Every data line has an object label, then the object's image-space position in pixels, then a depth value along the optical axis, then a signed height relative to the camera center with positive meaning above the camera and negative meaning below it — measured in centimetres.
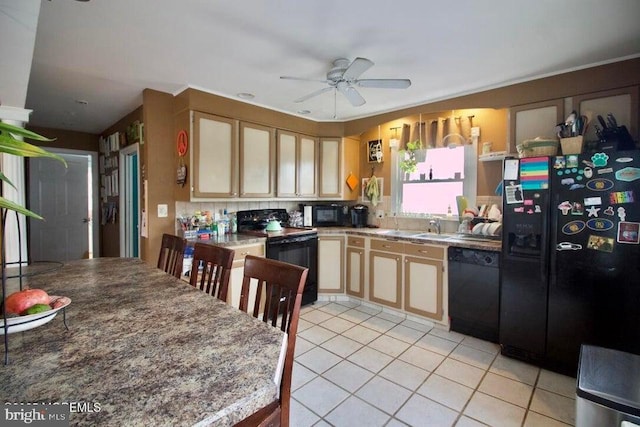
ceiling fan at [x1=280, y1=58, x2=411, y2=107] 216 +97
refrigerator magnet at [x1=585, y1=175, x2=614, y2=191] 211 +15
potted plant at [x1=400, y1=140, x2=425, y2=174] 381 +60
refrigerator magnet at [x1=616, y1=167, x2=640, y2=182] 202 +21
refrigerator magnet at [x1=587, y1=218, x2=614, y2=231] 211 -13
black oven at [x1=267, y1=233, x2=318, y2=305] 333 -55
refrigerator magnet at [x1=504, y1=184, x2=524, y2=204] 246 +10
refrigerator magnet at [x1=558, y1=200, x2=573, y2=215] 224 -1
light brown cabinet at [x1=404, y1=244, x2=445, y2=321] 306 -78
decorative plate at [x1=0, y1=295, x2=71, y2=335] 84 -33
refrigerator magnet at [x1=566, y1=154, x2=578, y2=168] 222 +33
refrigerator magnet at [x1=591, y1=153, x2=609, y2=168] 212 +32
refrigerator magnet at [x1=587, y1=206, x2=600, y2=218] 214 -4
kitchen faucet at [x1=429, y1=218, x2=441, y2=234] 354 -21
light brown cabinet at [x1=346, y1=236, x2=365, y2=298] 372 -76
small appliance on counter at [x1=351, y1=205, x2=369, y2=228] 421 -15
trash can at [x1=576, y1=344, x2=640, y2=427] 138 -91
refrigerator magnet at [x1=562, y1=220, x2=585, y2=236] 220 -16
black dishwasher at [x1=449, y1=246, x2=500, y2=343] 271 -81
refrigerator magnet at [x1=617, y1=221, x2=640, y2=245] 202 -18
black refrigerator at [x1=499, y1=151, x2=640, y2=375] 206 -38
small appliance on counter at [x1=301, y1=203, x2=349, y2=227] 425 -14
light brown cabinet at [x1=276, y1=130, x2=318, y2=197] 385 +53
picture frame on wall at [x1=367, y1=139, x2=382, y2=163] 421 +76
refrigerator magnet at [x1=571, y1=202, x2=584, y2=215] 220 -2
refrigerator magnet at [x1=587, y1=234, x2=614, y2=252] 210 -27
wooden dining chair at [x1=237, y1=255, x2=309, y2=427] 104 -38
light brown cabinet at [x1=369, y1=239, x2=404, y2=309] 337 -77
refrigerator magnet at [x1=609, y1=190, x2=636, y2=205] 204 +6
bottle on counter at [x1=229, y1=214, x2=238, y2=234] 363 -22
